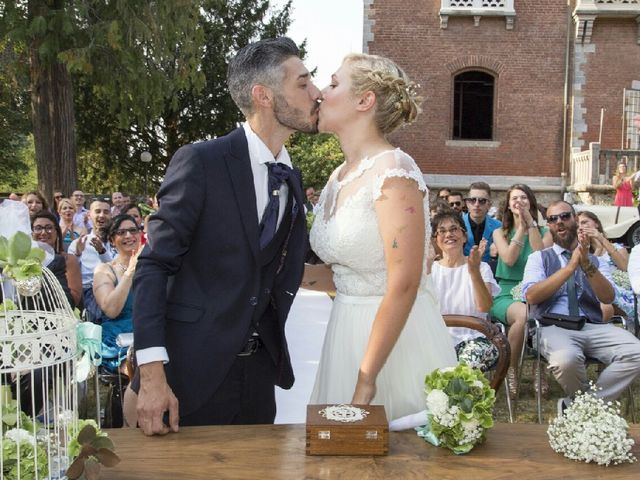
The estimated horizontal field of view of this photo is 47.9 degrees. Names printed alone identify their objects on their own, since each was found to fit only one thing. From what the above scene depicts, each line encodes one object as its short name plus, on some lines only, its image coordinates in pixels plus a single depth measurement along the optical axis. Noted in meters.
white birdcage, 1.62
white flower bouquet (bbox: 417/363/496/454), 2.06
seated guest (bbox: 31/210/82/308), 5.17
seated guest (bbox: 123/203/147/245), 7.72
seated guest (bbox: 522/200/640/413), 5.11
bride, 2.36
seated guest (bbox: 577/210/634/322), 5.88
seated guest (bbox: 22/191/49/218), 9.03
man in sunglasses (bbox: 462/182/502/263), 7.67
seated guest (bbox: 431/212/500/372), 5.26
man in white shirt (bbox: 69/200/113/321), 5.66
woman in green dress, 6.19
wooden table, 1.91
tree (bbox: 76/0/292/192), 29.56
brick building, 19.33
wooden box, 2.02
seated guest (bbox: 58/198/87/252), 9.42
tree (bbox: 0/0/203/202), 11.29
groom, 2.31
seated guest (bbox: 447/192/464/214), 10.09
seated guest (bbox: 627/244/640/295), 5.13
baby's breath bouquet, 2.00
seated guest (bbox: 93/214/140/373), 5.09
